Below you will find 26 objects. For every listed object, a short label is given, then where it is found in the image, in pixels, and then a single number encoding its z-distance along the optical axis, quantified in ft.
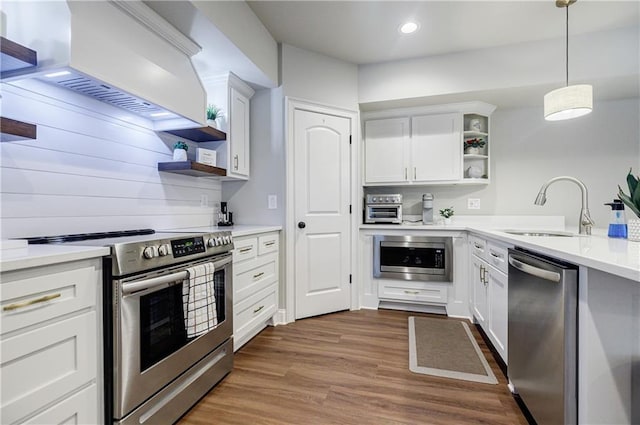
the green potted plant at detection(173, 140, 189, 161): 7.14
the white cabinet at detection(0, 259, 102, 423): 2.86
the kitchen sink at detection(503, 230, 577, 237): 7.57
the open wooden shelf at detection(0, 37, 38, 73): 3.69
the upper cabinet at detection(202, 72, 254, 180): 8.16
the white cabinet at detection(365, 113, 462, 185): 10.59
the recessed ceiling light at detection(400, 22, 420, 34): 8.09
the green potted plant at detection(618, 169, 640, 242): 4.88
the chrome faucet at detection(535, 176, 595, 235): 6.35
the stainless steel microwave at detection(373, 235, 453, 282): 9.71
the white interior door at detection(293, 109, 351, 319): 9.38
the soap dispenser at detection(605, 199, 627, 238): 5.52
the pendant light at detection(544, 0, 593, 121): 6.25
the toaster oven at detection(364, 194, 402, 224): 10.71
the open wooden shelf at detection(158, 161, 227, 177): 6.82
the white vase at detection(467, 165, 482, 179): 10.77
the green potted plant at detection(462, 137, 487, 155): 10.78
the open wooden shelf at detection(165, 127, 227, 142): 7.17
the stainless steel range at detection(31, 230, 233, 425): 3.83
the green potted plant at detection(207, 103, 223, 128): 7.91
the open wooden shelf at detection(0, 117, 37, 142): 3.55
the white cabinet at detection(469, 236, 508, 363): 6.25
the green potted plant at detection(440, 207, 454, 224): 11.04
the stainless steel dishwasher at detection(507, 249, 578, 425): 3.69
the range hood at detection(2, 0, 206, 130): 4.17
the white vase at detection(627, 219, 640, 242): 4.87
